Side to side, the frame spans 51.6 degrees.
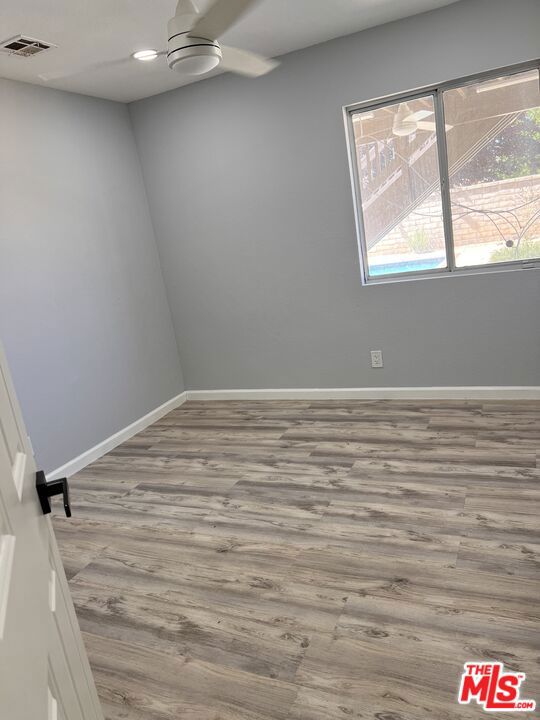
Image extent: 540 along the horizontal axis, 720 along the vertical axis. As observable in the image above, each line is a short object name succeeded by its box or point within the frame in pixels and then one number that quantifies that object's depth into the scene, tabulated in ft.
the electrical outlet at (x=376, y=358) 13.47
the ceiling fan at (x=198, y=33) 5.80
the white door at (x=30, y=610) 2.55
